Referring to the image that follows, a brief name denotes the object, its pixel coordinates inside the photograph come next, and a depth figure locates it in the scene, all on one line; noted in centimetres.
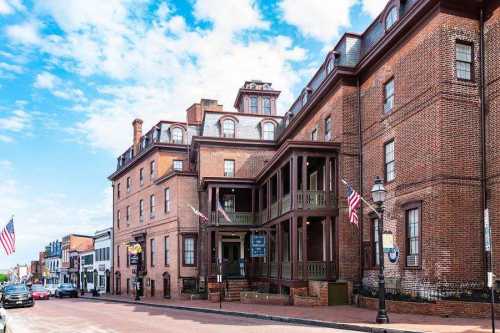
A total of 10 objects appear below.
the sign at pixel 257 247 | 2983
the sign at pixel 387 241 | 1802
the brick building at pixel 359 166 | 1977
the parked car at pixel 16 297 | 3372
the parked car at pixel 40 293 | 4816
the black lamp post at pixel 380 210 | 1759
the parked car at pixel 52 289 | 6175
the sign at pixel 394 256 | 2194
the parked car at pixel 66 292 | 5372
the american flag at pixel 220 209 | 3263
